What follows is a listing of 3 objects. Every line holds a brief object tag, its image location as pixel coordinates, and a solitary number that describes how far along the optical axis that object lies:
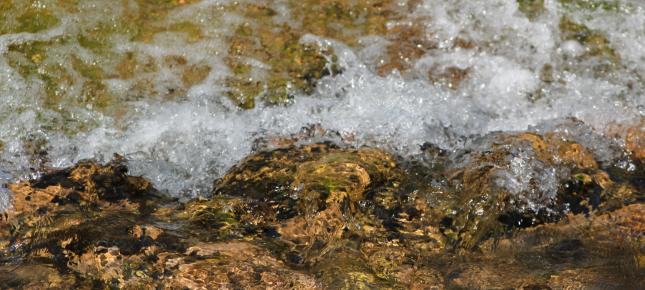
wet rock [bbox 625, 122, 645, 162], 6.65
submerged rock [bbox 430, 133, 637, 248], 5.87
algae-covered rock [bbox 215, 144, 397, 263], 5.64
